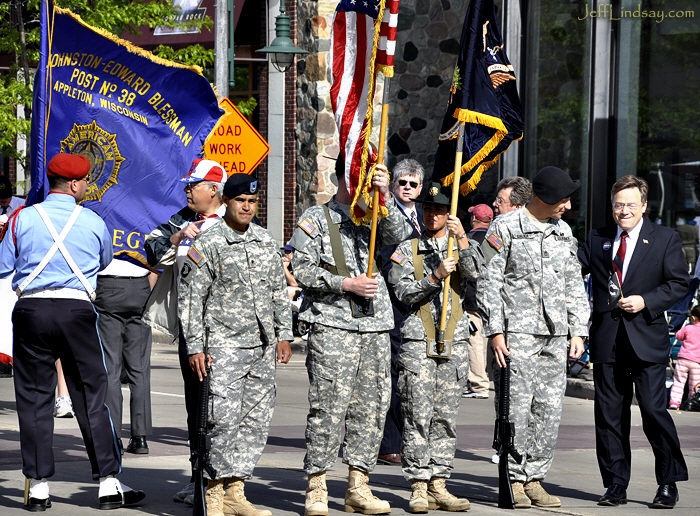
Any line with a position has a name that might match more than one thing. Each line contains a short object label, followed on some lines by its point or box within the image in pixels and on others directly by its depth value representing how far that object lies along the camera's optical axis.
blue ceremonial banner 17.70
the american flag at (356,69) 14.89
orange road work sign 24.03
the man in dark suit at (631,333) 15.90
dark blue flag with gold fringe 16.13
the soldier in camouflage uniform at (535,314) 15.37
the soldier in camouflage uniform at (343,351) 14.44
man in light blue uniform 14.77
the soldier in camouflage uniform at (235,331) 14.02
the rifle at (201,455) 13.58
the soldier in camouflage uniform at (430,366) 14.93
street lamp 34.46
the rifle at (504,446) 15.07
